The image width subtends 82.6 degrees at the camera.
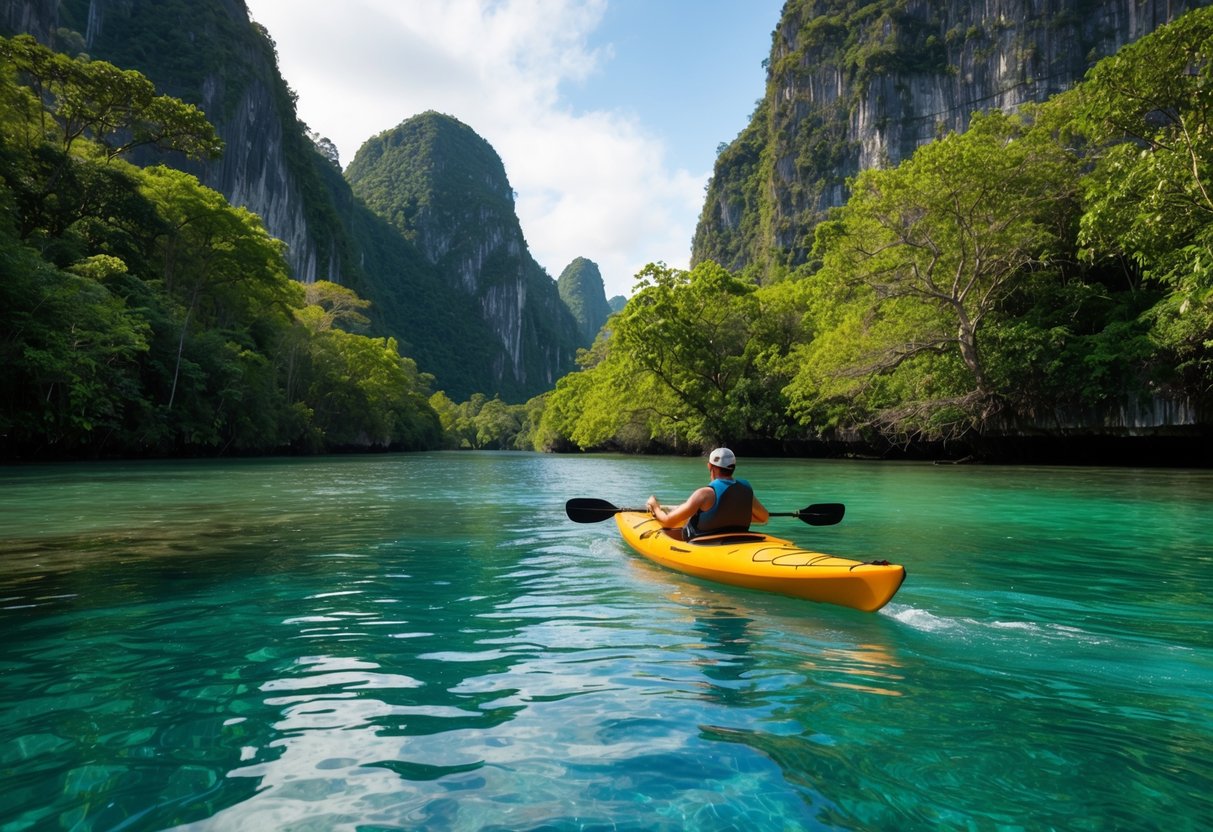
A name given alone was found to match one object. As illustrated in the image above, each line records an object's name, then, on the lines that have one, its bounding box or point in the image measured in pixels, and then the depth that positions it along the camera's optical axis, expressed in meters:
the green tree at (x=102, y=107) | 22.75
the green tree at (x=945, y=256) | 21.31
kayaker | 6.17
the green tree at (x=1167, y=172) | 13.84
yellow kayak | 4.68
